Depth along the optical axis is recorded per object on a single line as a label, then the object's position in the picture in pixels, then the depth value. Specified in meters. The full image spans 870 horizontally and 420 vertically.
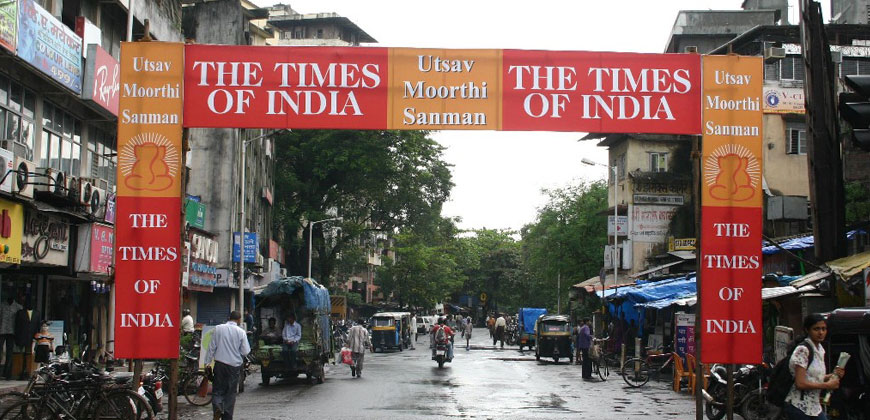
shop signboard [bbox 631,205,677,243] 48.34
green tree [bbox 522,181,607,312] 57.41
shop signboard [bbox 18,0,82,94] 19.02
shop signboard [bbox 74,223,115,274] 23.95
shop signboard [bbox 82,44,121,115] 23.28
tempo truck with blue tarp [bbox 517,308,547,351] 53.19
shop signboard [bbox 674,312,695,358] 25.11
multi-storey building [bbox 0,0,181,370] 19.61
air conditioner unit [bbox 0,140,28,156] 19.58
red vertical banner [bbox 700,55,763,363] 13.41
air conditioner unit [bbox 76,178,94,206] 22.86
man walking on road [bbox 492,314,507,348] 57.52
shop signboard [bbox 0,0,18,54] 17.61
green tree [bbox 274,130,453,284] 50.78
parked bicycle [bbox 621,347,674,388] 25.66
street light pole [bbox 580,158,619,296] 44.59
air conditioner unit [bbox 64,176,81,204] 22.19
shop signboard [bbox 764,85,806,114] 41.94
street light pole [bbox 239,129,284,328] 36.41
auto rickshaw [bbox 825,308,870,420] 12.38
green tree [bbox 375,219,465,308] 80.69
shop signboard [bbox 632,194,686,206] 48.81
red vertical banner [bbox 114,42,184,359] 13.15
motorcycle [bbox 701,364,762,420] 16.75
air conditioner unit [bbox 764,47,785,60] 37.88
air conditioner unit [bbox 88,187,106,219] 23.66
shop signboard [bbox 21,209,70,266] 20.73
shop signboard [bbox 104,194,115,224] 25.64
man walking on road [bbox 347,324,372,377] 27.58
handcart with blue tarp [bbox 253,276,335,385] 24.11
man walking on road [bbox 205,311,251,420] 14.23
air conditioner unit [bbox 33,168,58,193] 20.64
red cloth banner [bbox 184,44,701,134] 13.38
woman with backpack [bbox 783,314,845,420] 9.09
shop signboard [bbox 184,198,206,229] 34.41
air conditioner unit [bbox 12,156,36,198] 19.36
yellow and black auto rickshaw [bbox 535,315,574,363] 39.94
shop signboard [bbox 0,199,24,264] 19.08
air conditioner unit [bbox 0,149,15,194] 18.67
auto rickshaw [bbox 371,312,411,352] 49.19
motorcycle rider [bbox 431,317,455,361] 33.81
